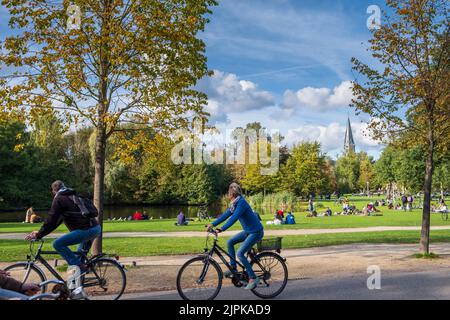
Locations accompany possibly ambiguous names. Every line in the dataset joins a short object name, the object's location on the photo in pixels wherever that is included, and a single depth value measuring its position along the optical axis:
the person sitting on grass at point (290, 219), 28.54
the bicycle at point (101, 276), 7.61
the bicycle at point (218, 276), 7.60
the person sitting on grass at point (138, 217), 39.06
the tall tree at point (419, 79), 13.67
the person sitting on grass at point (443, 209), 35.77
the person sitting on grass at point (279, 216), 29.18
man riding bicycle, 7.28
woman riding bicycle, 7.82
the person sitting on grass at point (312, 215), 37.03
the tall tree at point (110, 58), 10.77
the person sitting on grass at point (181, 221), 29.97
